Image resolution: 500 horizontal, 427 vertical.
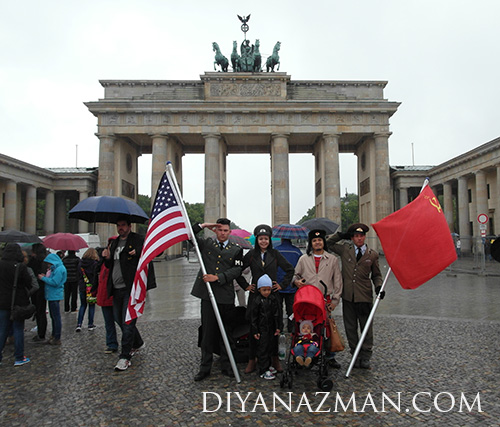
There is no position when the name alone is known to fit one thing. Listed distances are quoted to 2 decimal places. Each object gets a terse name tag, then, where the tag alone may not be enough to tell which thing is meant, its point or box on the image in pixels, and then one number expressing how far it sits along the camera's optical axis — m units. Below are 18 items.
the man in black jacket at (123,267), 6.29
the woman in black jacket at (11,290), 6.09
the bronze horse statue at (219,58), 41.16
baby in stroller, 4.83
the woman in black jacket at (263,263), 5.62
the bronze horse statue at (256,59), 41.53
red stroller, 4.97
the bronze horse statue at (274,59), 41.38
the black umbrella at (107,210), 6.42
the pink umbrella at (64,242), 10.02
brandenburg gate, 38.84
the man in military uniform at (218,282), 5.52
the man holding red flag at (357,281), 5.84
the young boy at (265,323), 5.33
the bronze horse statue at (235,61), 41.64
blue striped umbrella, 8.55
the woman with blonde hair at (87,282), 8.44
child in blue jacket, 7.30
